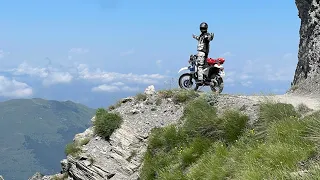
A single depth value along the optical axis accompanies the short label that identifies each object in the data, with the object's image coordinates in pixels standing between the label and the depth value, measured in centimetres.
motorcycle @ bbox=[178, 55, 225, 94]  2148
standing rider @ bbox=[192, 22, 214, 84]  2183
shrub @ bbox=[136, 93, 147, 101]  2334
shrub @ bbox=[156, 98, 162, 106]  2239
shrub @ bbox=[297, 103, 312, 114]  1503
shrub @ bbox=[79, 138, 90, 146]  2155
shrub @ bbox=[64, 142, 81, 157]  2120
